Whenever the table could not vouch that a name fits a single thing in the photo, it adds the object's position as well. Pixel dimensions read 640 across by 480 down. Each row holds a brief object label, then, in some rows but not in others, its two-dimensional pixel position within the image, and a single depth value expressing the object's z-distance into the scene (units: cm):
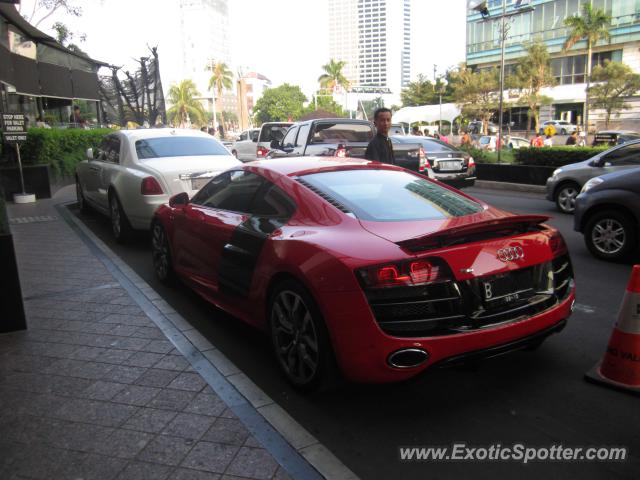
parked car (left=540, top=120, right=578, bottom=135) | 4500
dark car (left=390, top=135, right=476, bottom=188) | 1392
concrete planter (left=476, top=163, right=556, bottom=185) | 1459
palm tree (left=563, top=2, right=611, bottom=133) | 4372
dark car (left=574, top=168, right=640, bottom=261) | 673
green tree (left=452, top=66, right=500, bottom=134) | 4644
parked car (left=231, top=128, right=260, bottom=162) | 2312
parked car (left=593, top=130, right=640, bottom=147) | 2336
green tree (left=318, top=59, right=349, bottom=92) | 9119
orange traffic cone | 349
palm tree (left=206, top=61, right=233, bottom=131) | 9156
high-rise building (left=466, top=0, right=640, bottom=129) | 4528
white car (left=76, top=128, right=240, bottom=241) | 764
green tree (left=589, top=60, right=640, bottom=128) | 4125
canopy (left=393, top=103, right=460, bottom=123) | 3725
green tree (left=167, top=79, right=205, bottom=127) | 8538
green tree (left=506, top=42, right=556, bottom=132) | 4628
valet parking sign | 1253
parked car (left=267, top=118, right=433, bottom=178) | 1116
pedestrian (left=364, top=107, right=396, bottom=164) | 703
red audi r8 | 300
